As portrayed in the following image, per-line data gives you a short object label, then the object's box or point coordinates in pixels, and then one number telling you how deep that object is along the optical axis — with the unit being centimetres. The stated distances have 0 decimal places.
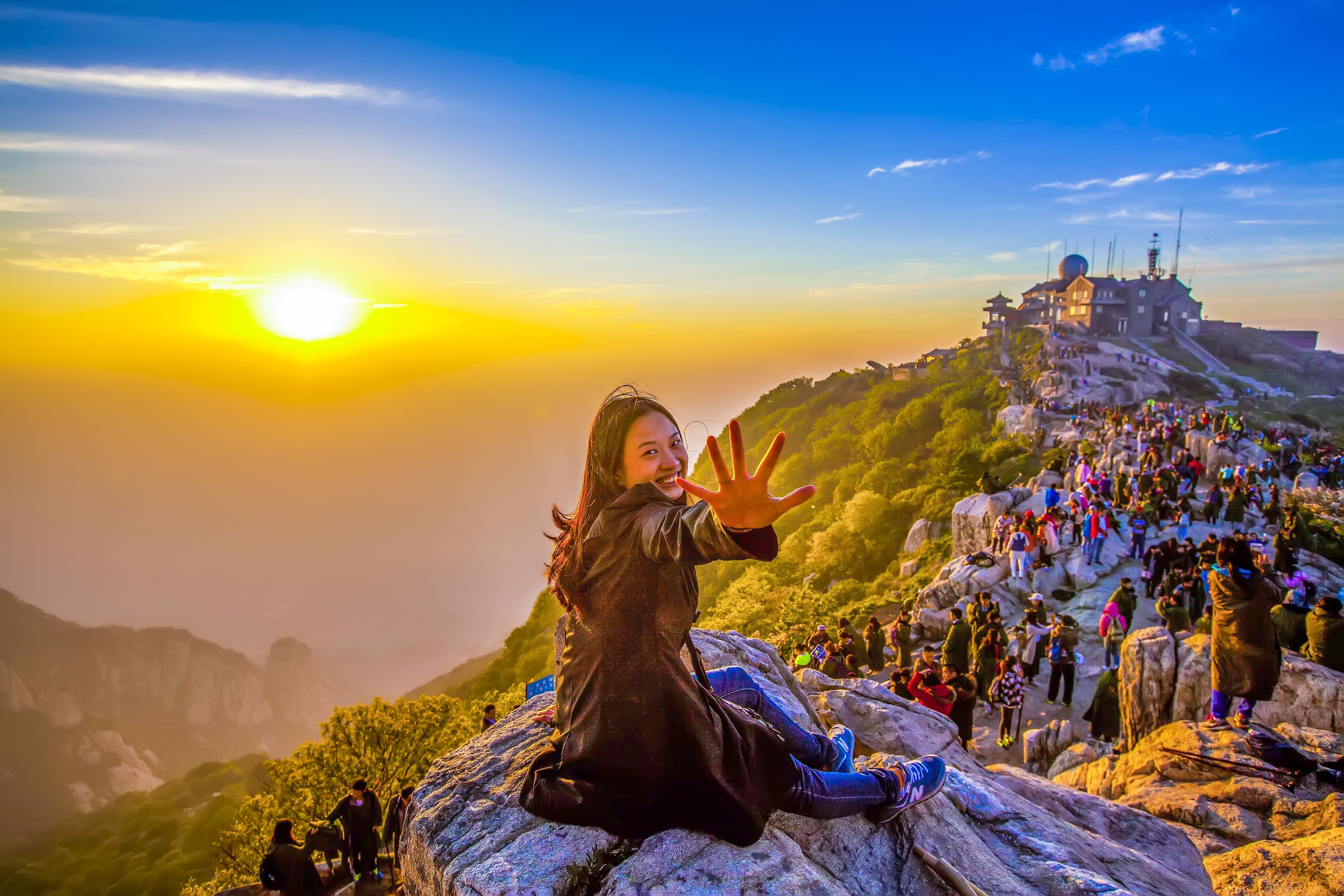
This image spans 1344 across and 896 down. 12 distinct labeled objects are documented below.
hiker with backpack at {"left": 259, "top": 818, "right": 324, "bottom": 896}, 842
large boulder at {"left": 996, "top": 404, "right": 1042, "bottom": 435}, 4506
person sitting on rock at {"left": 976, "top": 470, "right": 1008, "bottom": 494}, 2381
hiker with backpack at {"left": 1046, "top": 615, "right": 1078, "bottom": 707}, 1249
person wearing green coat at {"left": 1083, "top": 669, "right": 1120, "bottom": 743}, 1081
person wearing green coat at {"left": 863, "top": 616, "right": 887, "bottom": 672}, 1466
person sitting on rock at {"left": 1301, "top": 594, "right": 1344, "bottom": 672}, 903
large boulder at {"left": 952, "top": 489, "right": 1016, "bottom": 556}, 2550
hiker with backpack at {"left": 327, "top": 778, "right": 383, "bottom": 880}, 904
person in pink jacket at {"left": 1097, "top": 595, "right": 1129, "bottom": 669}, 1389
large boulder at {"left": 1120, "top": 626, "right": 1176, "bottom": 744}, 1082
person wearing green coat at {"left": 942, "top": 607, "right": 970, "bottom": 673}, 1074
